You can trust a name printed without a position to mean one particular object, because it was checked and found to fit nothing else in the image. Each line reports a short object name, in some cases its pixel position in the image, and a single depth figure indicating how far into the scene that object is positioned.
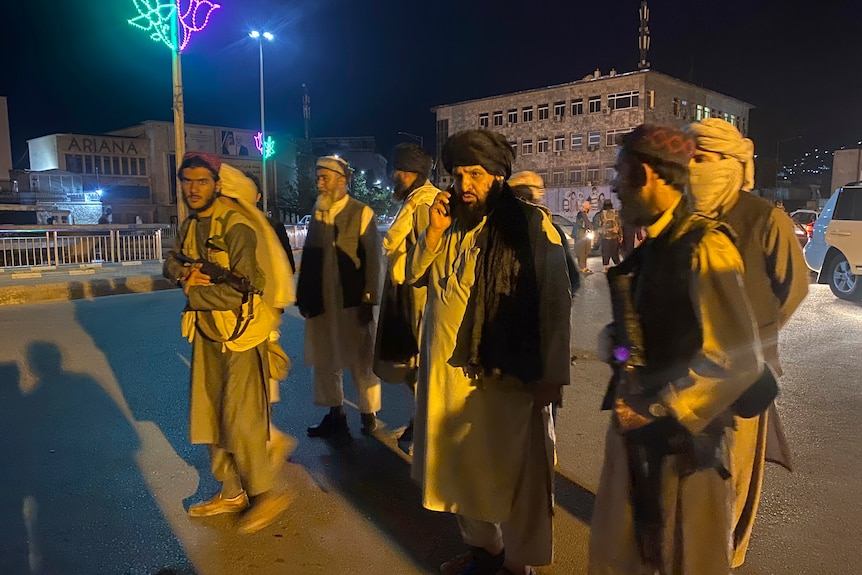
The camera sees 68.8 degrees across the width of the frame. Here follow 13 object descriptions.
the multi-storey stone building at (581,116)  47.06
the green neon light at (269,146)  37.59
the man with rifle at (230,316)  3.27
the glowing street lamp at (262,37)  26.59
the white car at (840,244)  10.65
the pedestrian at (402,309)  3.91
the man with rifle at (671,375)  1.87
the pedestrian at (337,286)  4.57
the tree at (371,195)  45.91
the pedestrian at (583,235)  16.25
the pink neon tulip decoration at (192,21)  15.23
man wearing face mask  2.67
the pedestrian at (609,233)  15.41
